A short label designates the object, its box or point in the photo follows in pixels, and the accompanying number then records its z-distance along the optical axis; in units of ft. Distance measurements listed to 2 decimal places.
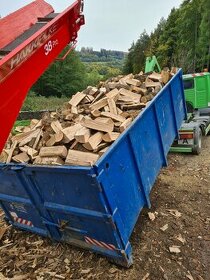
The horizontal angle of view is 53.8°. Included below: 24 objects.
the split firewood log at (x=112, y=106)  10.35
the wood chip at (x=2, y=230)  11.31
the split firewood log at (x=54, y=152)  8.26
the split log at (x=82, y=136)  8.46
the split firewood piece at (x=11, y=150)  9.02
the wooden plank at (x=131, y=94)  11.41
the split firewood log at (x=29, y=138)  9.50
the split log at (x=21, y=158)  8.75
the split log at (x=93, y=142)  8.24
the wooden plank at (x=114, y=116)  9.55
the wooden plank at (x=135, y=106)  10.60
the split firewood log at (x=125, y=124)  8.97
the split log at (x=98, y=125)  8.95
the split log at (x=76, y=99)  11.87
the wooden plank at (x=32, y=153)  8.83
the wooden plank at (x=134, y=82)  12.87
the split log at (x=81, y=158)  7.64
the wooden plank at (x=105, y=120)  9.31
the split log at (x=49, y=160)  8.10
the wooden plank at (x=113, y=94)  11.31
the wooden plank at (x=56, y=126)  9.54
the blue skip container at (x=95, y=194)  7.62
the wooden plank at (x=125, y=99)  11.16
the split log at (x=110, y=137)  8.51
